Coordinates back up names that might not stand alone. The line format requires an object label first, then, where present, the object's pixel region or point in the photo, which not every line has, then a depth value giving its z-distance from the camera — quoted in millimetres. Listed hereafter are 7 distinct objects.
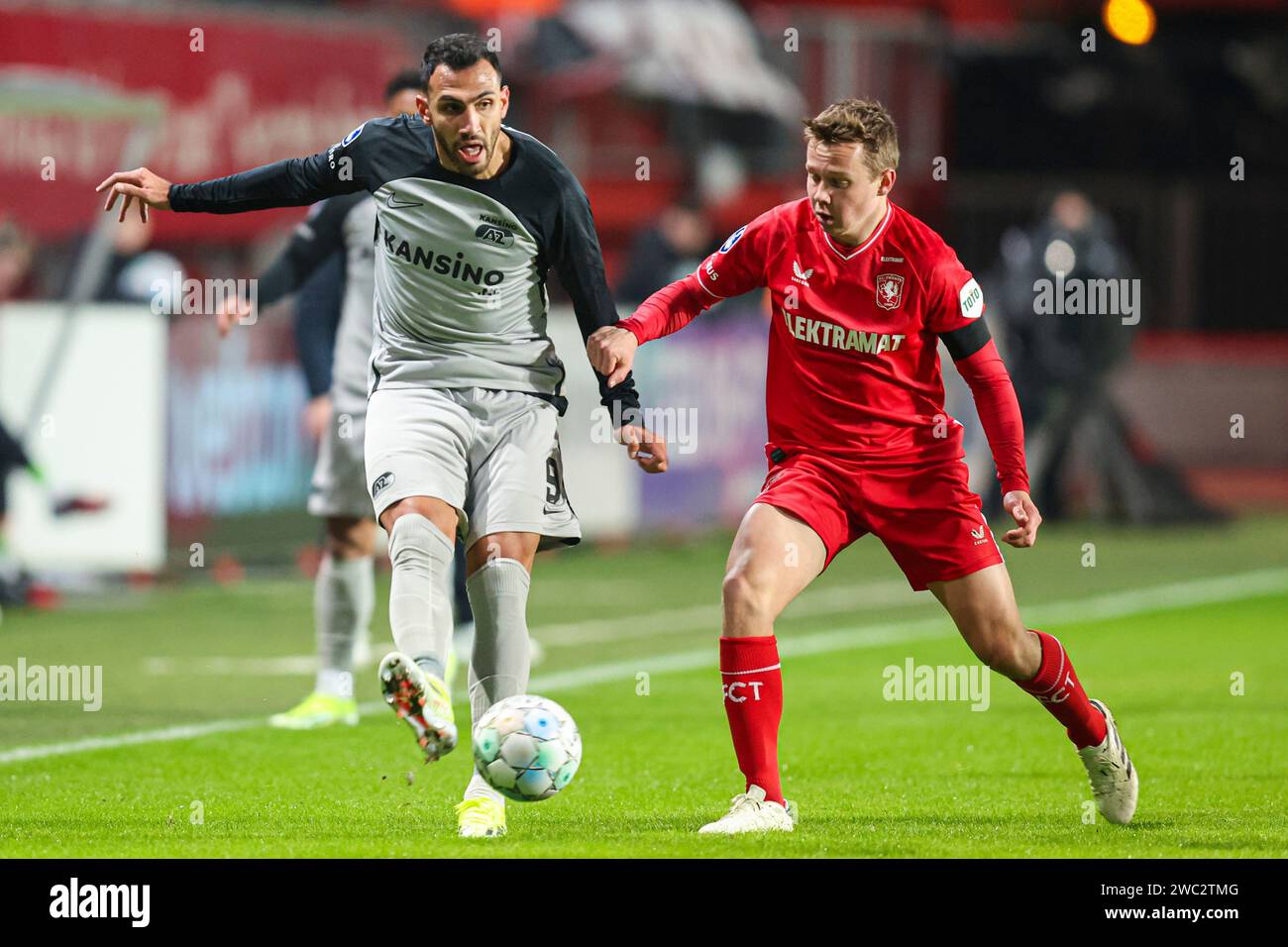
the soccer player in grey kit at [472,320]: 6637
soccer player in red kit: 6789
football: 6277
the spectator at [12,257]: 13836
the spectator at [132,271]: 14273
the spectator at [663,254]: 17828
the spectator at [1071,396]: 19359
